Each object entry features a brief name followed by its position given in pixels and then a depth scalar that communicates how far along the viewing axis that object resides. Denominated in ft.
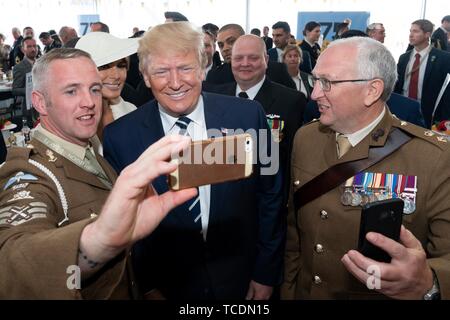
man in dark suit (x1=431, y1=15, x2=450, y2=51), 26.30
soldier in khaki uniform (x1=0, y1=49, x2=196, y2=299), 3.25
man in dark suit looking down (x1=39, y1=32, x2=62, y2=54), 34.35
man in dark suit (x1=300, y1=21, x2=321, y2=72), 25.43
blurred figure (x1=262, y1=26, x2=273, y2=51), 33.01
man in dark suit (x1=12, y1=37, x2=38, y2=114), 22.77
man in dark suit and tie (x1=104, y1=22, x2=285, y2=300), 6.19
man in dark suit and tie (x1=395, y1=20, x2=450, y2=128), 18.95
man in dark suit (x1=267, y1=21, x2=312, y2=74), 23.22
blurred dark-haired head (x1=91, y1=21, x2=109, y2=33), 20.56
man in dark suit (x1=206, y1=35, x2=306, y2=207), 10.89
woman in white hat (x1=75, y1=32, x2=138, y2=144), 8.56
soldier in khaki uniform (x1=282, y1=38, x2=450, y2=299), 5.47
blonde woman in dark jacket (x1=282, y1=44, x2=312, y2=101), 16.96
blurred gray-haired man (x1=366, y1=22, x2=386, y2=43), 22.15
